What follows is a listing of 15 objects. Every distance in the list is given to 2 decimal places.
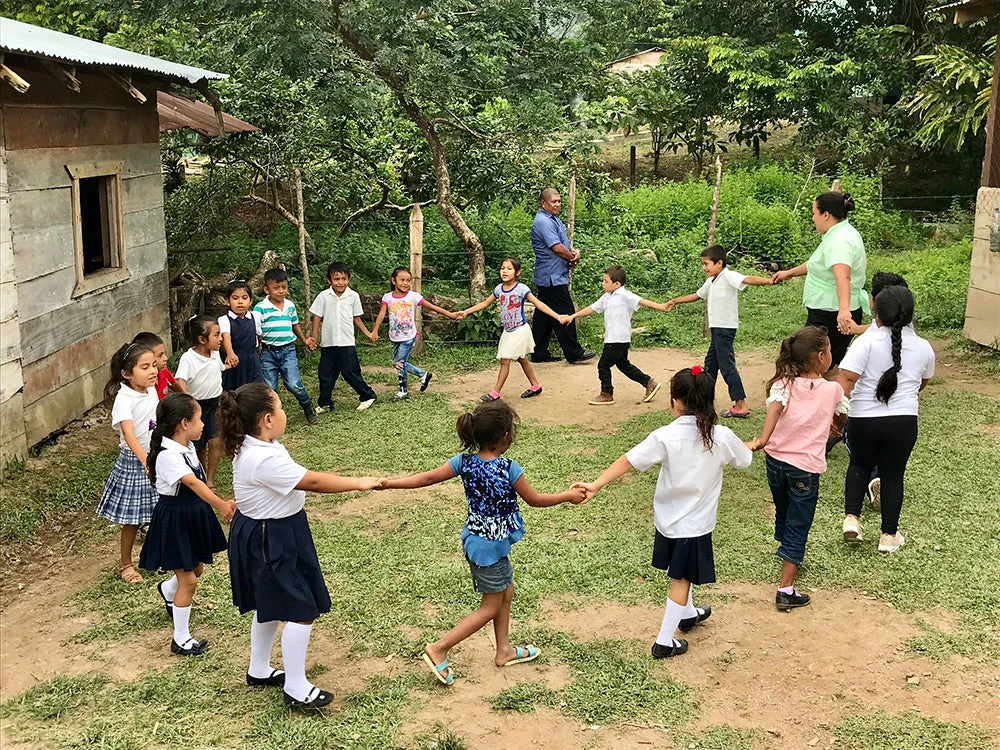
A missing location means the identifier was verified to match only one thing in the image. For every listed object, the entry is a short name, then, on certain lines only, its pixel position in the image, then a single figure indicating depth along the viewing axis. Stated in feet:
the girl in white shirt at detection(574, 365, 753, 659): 14.44
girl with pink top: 16.20
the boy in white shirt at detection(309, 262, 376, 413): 28.09
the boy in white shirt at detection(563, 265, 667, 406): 27.94
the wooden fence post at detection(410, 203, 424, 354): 34.27
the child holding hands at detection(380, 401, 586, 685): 13.60
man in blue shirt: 33.27
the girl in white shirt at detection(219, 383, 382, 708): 13.19
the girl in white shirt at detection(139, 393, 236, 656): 15.17
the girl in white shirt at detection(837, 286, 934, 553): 17.69
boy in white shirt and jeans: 25.58
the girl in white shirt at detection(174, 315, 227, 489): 21.18
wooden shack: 22.63
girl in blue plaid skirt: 17.26
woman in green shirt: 21.44
